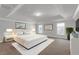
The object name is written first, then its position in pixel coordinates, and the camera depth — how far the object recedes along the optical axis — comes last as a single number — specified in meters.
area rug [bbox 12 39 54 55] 1.70
